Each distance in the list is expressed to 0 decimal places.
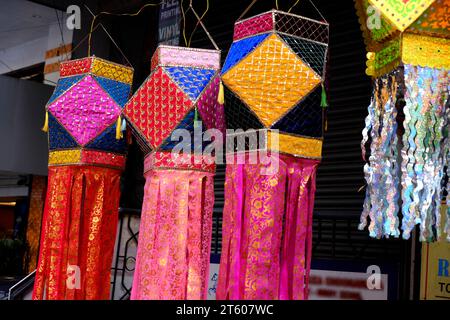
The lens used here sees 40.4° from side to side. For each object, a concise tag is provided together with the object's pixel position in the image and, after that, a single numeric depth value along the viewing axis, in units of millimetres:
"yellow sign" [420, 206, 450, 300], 3367
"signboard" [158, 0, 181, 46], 5562
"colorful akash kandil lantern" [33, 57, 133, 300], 2973
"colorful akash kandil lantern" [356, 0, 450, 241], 1989
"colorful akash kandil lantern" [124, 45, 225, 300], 2395
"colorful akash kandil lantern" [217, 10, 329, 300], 2135
